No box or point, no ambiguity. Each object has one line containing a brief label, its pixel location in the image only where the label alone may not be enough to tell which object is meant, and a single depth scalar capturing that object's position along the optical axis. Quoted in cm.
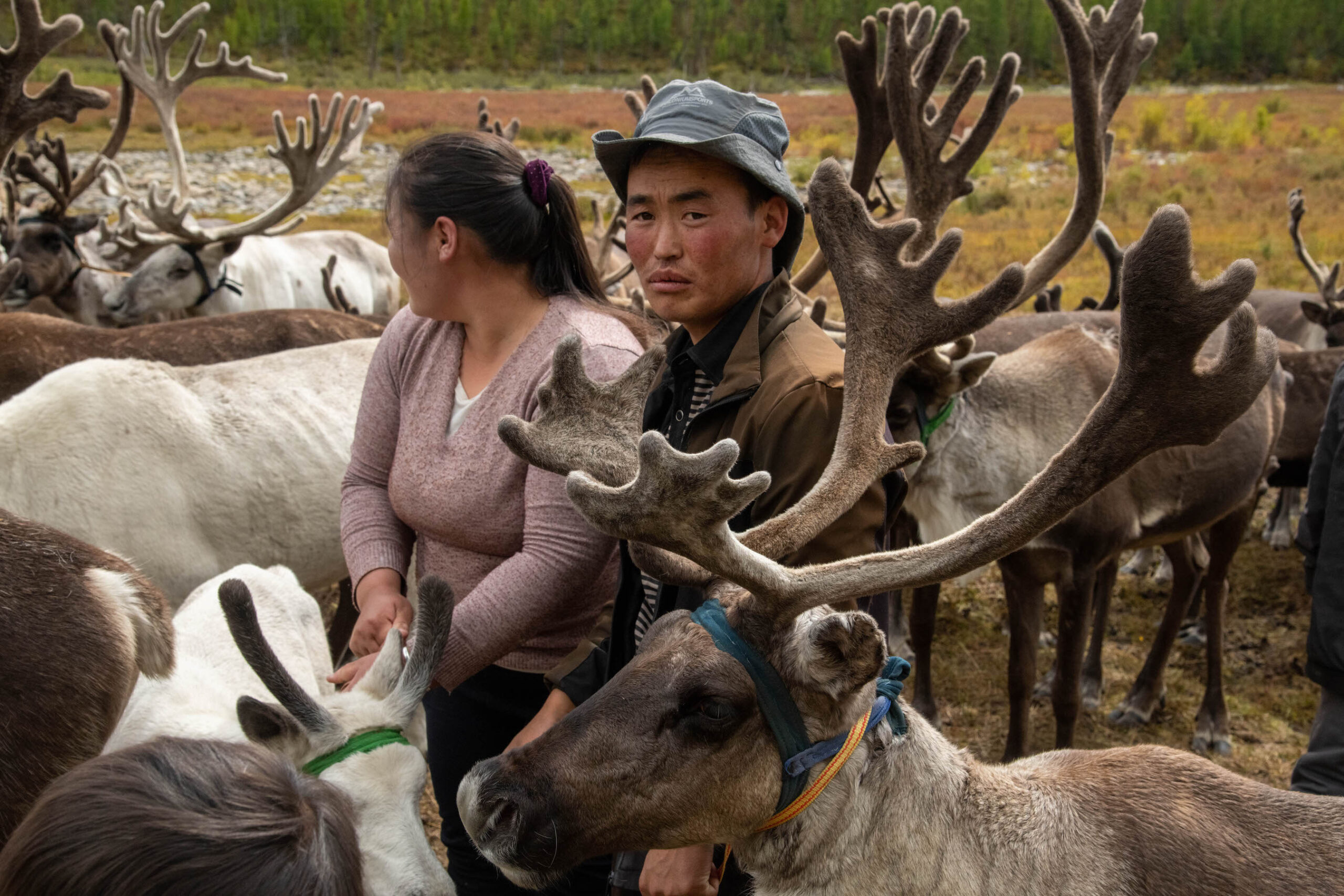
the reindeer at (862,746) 171
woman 229
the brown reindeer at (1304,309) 886
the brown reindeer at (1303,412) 639
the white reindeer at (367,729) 203
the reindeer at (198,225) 853
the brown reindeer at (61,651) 200
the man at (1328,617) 234
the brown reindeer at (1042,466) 445
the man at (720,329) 199
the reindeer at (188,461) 398
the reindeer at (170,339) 513
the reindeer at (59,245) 857
